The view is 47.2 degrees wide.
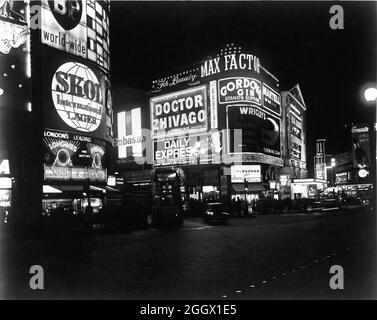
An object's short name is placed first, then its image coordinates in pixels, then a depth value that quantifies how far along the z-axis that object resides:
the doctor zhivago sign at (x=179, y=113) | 62.56
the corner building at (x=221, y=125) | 60.62
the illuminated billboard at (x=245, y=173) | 60.78
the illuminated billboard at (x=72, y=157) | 34.55
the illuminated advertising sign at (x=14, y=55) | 30.80
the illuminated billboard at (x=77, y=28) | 34.81
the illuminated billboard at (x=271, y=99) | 65.44
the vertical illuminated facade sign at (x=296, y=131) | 78.52
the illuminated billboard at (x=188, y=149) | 61.44
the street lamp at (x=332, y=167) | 117.25
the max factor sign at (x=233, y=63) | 61.28
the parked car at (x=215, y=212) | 32.38
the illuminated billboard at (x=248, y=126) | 60.22
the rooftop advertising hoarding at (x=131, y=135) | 66.88
